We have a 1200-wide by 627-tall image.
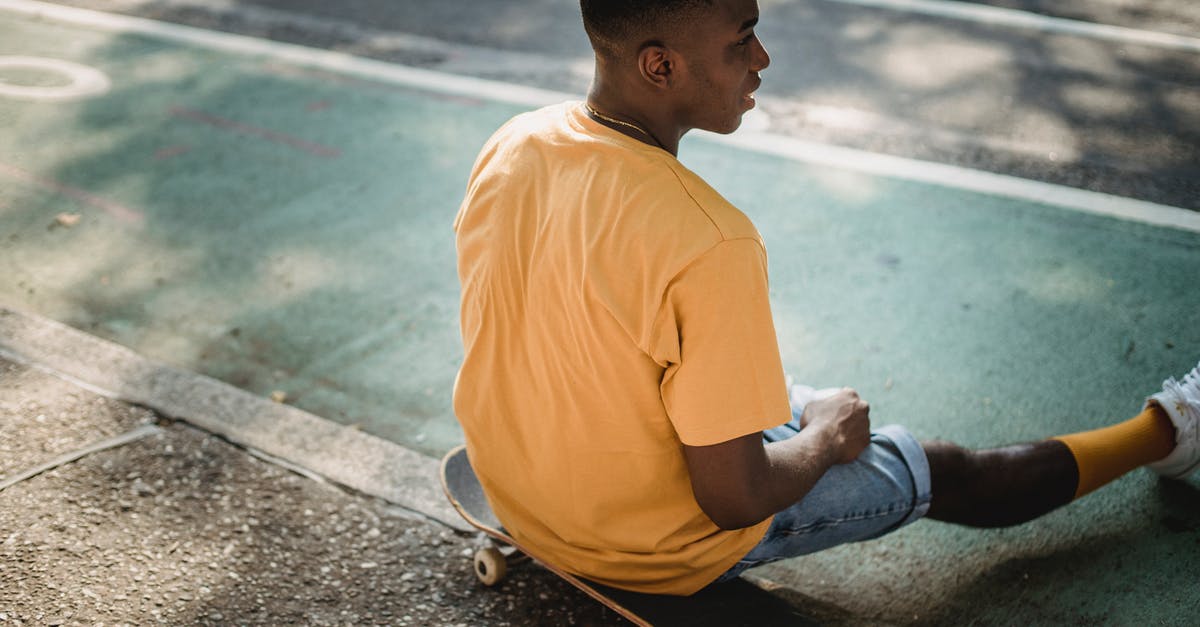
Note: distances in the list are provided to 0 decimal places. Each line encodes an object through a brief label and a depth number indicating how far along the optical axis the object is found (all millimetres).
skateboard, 2176
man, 1753
